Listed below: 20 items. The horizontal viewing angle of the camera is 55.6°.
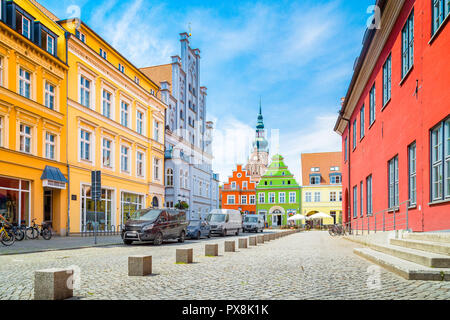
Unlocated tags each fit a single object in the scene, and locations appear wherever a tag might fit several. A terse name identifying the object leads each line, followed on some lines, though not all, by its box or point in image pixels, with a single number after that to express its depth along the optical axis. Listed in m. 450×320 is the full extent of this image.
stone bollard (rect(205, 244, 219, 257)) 12.82
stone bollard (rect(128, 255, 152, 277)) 8.20
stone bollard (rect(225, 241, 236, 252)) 14.65
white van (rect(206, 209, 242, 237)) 31.31
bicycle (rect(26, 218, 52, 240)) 21.39
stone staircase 6.85
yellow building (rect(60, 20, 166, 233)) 27.52
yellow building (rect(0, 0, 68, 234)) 21.53
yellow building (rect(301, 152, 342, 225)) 69.62
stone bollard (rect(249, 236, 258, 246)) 18.97
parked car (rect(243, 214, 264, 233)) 43.50
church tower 167.50
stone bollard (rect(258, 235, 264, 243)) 21.46
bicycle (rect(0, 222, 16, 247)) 16.80
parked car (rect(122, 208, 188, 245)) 18.81
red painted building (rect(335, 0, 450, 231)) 9.85
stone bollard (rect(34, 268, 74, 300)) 5.67
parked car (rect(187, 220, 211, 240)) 25.63
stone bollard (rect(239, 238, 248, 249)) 16.97
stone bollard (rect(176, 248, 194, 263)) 10.73
